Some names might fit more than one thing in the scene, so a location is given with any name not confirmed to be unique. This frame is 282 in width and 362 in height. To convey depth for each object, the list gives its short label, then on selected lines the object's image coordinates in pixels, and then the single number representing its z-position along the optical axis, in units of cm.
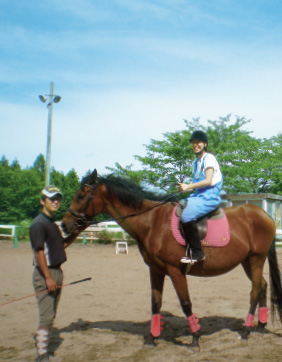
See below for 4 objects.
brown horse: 532
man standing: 440
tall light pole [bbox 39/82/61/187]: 2407
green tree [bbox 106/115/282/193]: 2983
